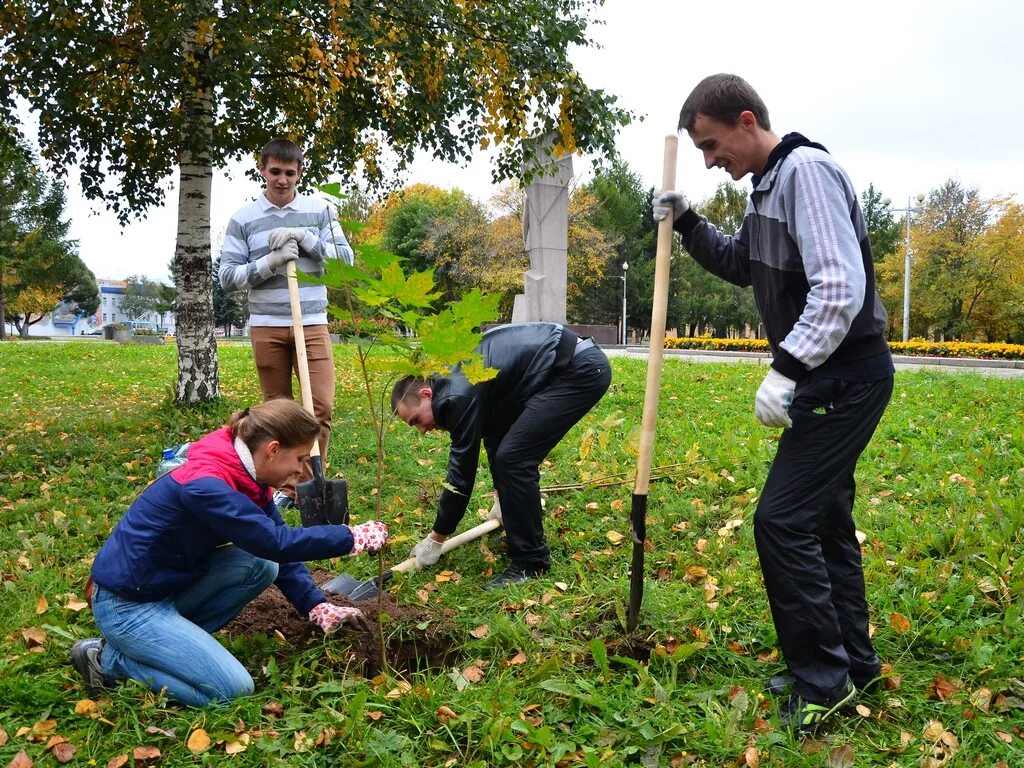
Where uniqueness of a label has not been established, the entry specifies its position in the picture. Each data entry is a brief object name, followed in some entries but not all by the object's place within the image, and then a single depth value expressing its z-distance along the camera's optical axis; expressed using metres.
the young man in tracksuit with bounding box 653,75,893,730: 1.94
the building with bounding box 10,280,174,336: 96.22
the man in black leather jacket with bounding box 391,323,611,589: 3.14
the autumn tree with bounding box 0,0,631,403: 5.52
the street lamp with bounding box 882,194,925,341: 28.45
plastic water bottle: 2.93
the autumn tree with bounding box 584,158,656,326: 41.22
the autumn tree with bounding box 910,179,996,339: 27.94
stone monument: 10.27
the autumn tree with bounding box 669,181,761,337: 43.44
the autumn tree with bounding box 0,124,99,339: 30.91
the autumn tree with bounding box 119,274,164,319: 94.19
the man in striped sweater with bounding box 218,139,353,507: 4.20
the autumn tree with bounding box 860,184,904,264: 41.72
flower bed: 18.41
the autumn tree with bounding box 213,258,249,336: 52.90
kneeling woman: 2.27
